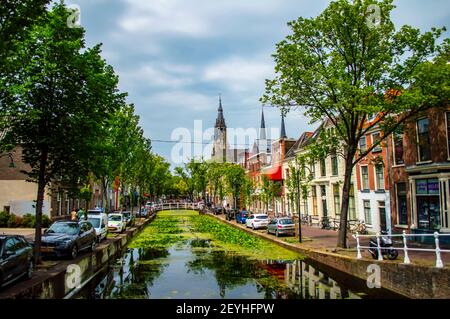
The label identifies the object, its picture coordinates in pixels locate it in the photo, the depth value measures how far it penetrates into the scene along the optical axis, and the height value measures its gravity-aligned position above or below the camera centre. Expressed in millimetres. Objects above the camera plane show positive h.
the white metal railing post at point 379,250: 14153 -2211
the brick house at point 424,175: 20578 +810
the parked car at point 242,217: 43019 -2753
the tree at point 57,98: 14383 +3851
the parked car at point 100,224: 24641 -1878
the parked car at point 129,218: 36719 -2347
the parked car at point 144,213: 55469 -2804
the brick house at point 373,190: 27036 +39
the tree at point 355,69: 16766 +5770
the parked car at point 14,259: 10703 -1859
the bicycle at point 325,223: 33634 -2845
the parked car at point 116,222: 31078 -2269
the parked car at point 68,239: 17031 -2010
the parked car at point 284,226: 28750 -2603
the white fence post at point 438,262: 11227 -2157
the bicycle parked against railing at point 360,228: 28016 -2761
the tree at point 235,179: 52838 +1928
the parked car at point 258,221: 36188 -2705
